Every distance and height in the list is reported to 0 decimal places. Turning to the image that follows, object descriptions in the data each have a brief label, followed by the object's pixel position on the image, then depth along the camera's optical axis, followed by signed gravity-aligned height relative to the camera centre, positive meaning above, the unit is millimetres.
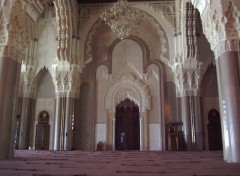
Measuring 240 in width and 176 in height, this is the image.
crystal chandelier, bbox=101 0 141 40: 8914 +4185
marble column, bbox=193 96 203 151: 10497 +543
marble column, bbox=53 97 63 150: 11242 +633
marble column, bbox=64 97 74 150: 11266 +609
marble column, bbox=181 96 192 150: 10625 +723
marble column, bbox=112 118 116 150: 11805 +445
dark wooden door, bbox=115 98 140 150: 12203 +627
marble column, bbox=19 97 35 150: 12057 +817
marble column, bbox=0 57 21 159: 5590 +823
